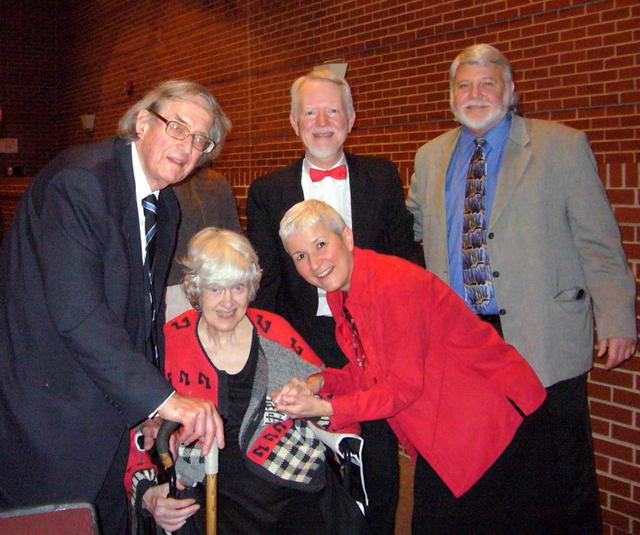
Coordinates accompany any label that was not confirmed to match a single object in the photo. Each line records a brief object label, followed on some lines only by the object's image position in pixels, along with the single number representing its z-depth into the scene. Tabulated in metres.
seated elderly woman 2.01
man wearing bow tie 2.50
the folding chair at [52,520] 1.18
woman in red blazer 1.92
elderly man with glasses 1.50
